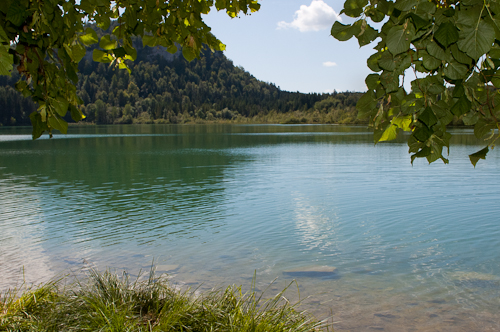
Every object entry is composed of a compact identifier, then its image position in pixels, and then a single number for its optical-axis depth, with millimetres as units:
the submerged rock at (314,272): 8459
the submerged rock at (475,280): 7871
